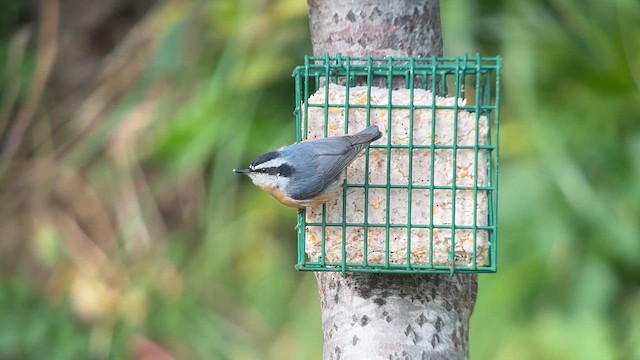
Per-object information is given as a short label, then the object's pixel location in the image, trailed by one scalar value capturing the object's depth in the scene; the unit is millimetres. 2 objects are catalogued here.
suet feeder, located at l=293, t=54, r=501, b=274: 4672
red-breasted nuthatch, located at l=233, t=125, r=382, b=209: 4500
